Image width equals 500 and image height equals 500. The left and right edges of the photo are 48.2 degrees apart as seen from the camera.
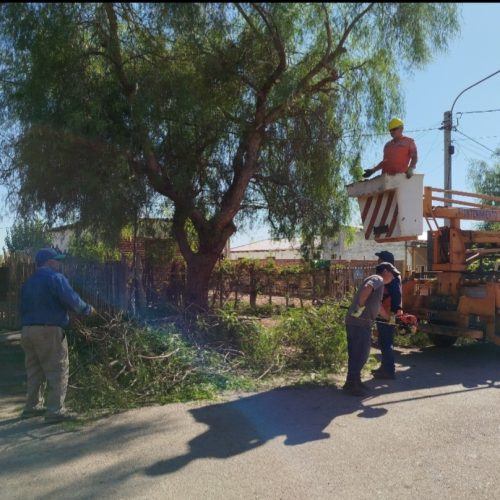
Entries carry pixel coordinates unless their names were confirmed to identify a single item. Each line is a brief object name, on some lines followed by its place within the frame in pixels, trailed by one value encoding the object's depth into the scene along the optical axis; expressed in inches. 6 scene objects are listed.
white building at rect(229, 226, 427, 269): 485.1
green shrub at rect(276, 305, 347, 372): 324.8
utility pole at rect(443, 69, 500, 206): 677.3
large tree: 311.6
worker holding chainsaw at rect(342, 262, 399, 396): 274.1
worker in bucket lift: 315.0
